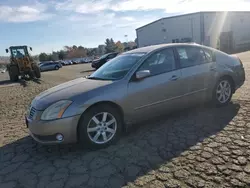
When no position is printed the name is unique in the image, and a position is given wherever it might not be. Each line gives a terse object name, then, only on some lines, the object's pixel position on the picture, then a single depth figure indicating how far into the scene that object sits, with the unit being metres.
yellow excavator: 18.12
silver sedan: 3.33
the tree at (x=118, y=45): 82.26
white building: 32.03
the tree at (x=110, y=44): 80.28
